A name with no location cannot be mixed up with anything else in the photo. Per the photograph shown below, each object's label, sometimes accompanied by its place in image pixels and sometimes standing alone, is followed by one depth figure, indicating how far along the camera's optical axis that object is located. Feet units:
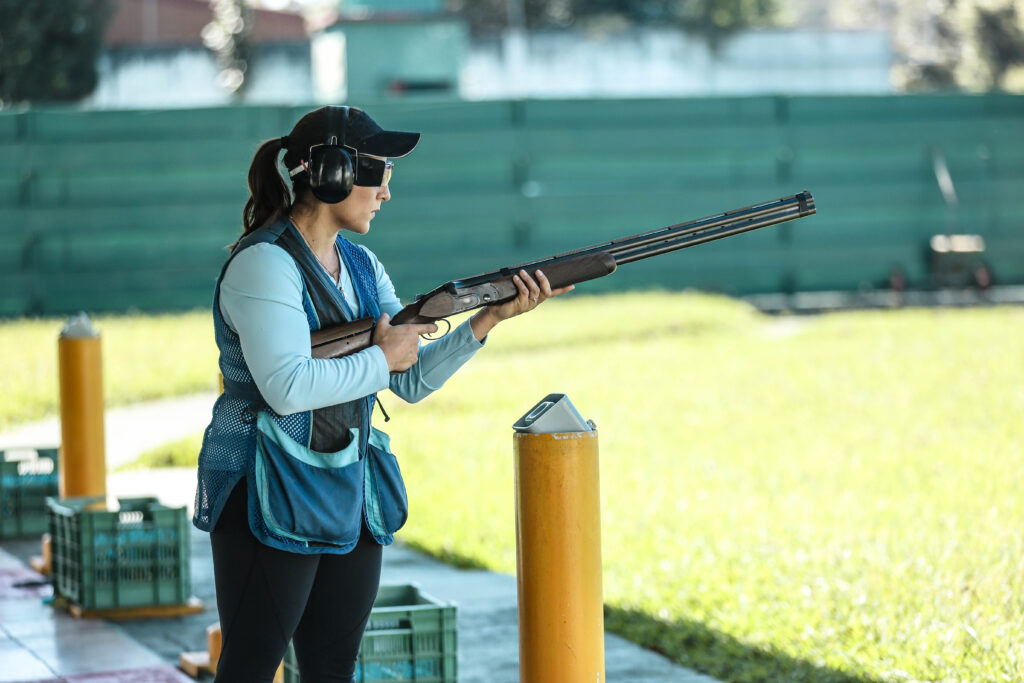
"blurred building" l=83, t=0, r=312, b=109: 237.45
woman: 21.01
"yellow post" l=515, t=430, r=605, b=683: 23.11
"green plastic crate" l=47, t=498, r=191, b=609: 40.75
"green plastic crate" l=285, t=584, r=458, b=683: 29.09
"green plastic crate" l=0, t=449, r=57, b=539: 52.80
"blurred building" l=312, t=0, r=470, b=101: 161.89
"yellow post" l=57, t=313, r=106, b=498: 47.47
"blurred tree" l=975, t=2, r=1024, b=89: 289.33
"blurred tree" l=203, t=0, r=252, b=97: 247.05
